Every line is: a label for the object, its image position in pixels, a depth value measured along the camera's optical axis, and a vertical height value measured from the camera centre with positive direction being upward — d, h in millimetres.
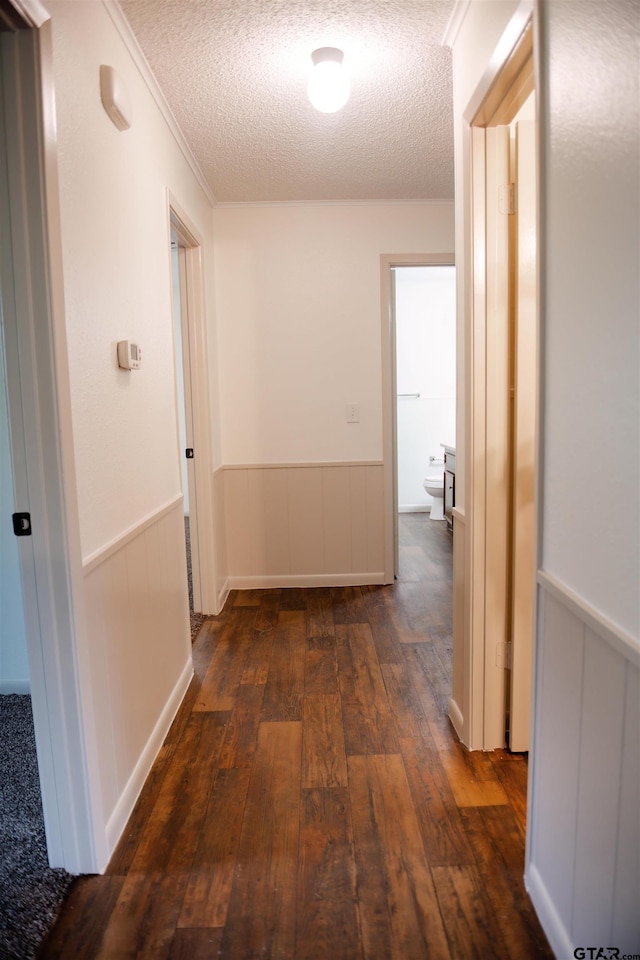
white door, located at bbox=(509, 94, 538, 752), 1760 -77
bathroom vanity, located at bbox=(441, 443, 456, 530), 5031 -668
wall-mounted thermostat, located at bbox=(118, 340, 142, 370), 1739 +168
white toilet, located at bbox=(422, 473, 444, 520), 5504 -856
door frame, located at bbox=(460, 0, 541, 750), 1776 -214
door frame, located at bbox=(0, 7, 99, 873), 1263 -107
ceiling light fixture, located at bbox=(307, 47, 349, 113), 2004 +1126
